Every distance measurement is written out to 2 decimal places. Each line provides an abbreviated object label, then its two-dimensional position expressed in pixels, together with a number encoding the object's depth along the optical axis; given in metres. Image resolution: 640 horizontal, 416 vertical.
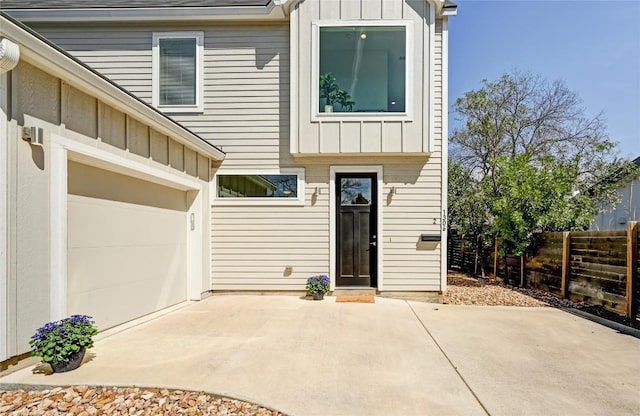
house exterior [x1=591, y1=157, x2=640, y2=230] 12.83
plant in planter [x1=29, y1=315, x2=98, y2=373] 2.83
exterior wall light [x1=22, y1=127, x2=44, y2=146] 2.93
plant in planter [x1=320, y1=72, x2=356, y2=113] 6.21
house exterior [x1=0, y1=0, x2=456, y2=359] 6.08
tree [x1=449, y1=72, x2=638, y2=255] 9.68
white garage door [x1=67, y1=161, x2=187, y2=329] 3.66
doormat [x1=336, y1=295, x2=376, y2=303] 5.90
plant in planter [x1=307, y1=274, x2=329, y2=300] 6.00
